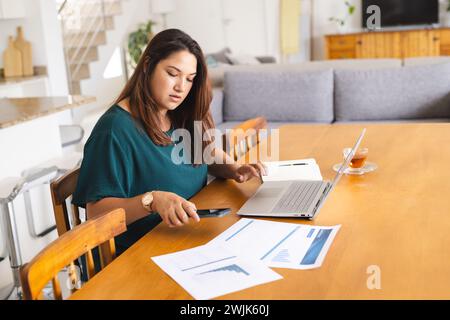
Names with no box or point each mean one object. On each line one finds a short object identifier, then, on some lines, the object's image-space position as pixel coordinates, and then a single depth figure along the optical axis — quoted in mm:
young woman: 1562
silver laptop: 1539
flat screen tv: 7809
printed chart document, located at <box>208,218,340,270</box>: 1251
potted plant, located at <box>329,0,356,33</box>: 8172
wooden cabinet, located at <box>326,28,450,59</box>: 7691
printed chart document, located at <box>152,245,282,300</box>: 1138
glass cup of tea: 1893
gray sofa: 4109
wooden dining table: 1113
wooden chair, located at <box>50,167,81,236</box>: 1621
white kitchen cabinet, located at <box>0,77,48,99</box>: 4629
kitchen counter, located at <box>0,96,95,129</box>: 2793
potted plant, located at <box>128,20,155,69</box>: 7438
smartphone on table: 1528
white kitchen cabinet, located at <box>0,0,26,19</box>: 4586
